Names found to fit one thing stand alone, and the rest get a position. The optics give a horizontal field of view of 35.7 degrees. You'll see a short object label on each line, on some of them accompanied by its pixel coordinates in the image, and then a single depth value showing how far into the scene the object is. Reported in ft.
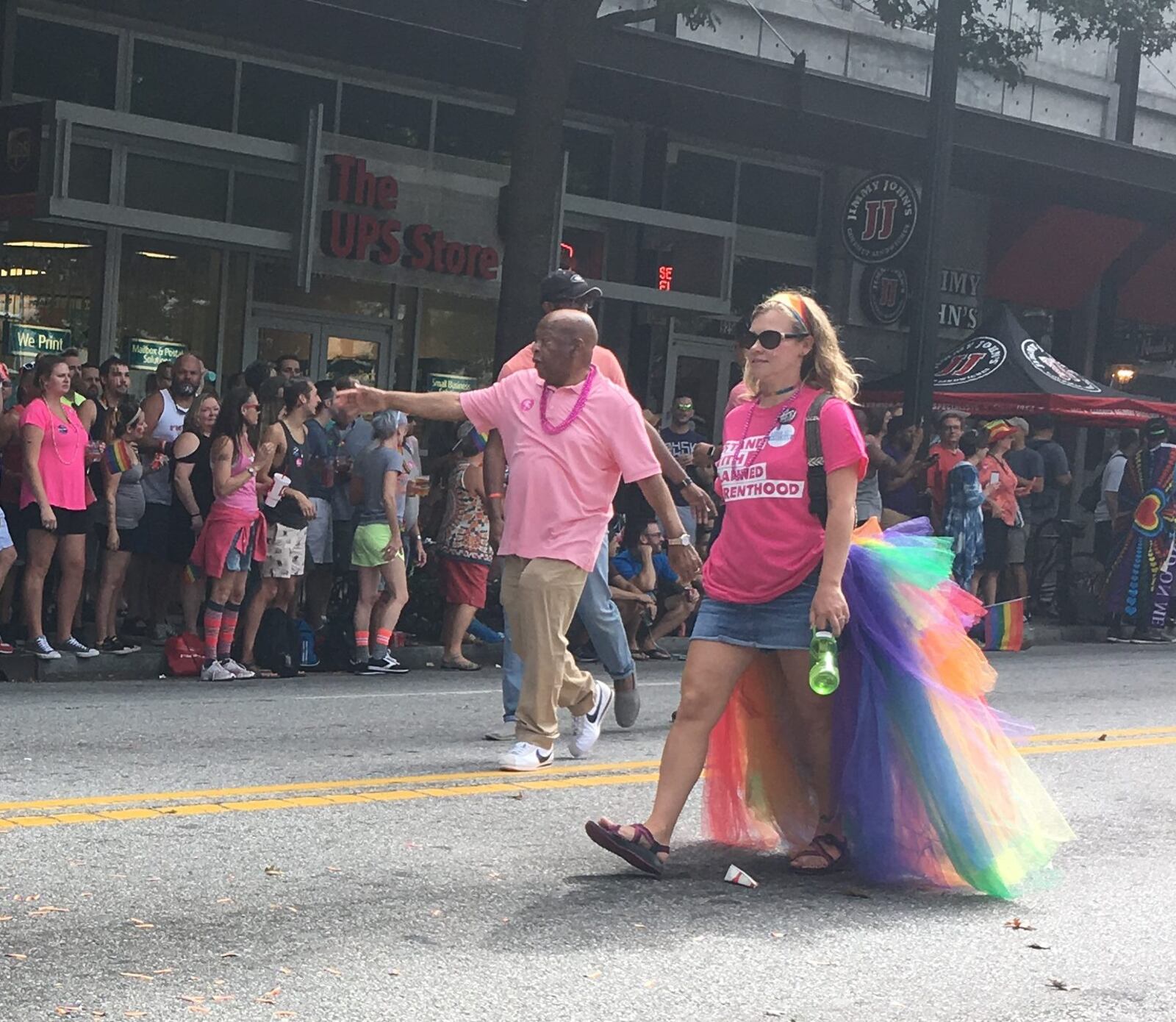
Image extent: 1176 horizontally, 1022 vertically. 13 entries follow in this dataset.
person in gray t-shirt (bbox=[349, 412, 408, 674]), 39.32
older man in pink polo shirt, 23.07
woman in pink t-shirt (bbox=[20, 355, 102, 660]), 36.14
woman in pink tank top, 37.45
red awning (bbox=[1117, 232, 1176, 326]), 84.94
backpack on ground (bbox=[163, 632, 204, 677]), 37.99
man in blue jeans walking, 25.22
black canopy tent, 60.90
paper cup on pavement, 19.07
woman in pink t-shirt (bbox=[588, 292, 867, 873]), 19.03
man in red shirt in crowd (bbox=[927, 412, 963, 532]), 53.98
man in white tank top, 39.70
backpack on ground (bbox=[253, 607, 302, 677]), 38.65
